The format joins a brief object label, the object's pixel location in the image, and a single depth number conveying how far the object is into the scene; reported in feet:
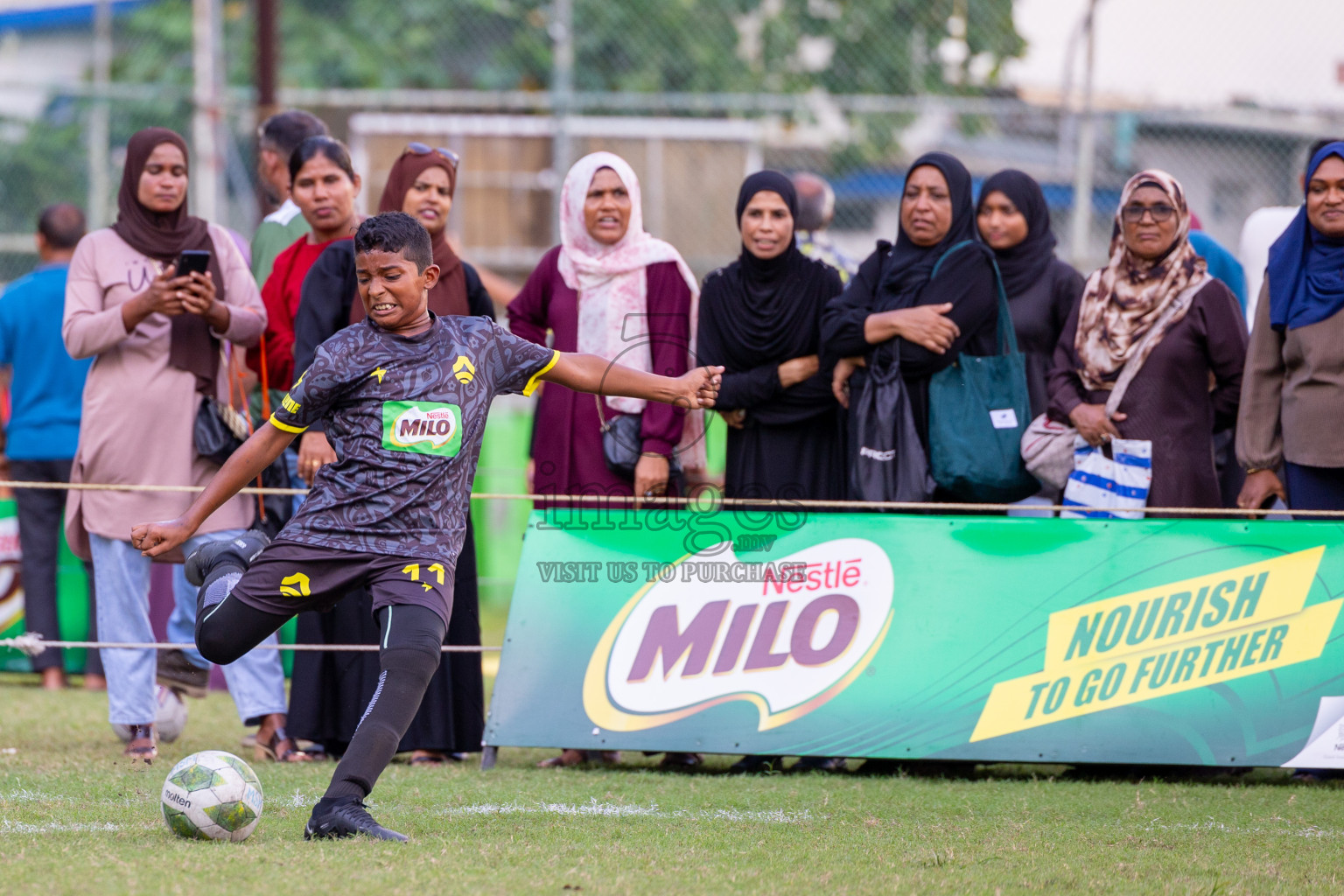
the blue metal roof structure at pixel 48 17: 146.72
